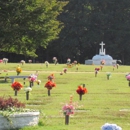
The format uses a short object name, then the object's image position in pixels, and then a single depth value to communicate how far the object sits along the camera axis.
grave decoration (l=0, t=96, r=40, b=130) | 12.80
